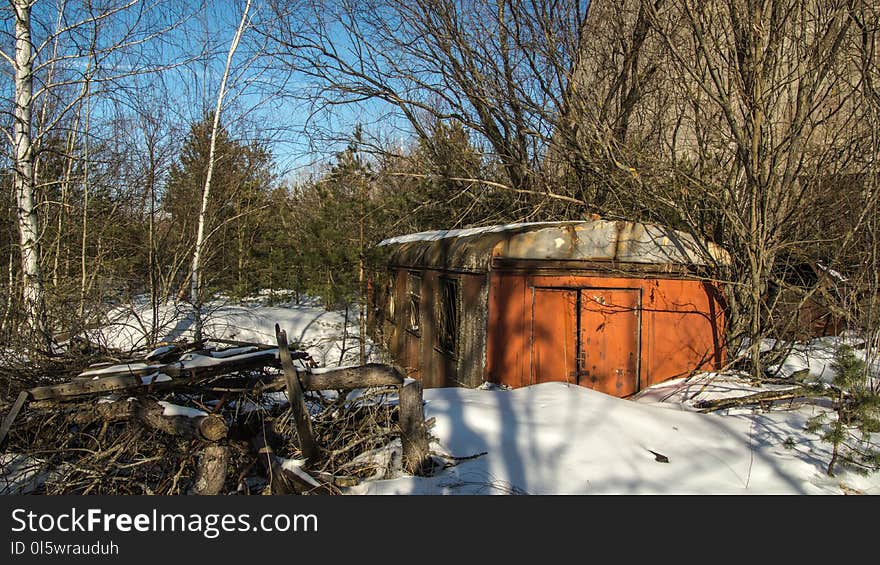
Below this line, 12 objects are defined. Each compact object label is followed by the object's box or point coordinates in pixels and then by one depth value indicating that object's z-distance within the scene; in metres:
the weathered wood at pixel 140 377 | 3.94
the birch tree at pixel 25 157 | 7.30
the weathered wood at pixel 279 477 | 3.78
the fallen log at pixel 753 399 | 6.09
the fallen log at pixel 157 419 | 3.61
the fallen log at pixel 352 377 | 4.27
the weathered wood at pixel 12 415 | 3.77
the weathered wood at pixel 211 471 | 3.61
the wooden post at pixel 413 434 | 4.14
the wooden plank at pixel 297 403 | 3.99
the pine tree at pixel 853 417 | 4.32
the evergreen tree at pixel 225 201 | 15.91
